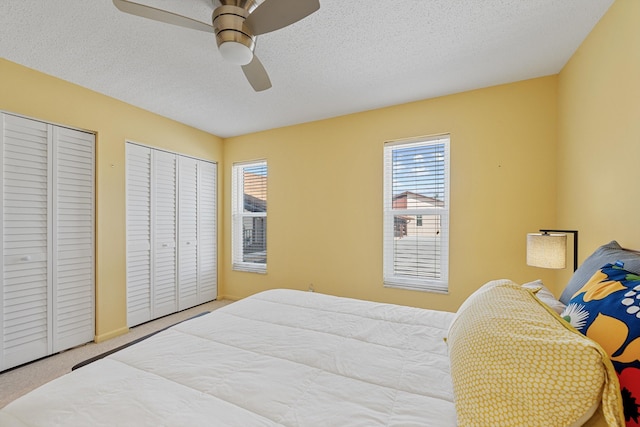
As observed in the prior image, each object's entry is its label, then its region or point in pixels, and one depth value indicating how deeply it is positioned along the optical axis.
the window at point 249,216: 4.03
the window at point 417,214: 2.88
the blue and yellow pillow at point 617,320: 0.64
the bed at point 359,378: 0.65
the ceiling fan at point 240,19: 1.31
